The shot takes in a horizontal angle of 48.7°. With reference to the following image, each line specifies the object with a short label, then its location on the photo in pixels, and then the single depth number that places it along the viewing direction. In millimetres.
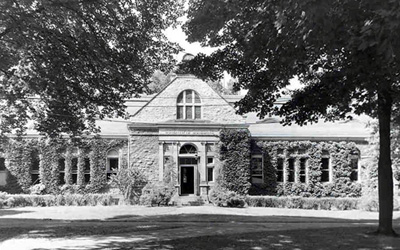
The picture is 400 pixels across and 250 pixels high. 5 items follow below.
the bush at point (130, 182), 27047
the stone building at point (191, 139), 28734
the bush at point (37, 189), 28442
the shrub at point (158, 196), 24828
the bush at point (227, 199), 25469
